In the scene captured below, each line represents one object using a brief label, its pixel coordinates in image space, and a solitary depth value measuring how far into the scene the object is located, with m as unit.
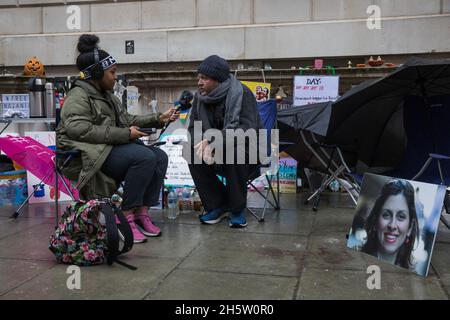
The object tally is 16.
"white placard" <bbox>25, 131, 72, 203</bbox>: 5.64
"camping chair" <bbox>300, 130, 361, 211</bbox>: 4.87
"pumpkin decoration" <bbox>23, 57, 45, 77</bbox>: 8.41
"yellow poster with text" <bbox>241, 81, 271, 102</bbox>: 6.76
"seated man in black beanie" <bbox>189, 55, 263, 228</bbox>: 4.38
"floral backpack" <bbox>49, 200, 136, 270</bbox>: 3.36
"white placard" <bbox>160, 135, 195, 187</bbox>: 5.78
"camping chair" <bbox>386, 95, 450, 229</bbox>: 4.39
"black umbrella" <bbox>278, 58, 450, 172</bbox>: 4.05
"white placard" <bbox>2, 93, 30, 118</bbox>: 7.03
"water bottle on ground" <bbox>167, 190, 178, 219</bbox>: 5.02
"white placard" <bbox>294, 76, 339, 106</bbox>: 6.81
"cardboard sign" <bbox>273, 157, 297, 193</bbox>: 6.39
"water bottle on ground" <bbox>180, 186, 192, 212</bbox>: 5.39
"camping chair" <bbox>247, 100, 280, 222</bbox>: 4.86
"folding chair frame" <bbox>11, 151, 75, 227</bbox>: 3.79
